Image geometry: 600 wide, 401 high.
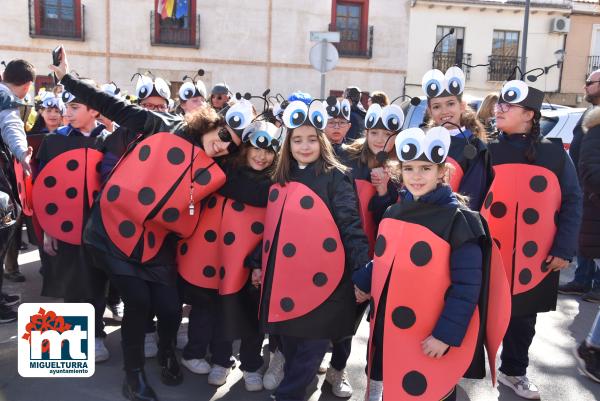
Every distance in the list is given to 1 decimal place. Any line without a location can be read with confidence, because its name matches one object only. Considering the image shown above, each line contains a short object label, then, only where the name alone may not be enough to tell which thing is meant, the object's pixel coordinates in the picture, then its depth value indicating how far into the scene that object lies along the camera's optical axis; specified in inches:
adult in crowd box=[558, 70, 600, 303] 217.5
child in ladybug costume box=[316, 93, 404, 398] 140.1
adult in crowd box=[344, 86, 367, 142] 236.9
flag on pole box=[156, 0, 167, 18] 708.7
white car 327.6
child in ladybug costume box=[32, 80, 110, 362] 149.5
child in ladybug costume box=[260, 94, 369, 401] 118.7
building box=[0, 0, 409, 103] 701.9
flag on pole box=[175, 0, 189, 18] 725.9
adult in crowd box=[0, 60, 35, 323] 140.9
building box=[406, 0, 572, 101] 827.4
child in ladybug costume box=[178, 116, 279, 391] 135.6
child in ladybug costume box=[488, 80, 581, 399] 130.0
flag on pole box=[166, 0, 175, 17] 704.4
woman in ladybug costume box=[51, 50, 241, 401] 125.9
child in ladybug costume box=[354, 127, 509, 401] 97.2
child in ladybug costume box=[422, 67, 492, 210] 130.3
